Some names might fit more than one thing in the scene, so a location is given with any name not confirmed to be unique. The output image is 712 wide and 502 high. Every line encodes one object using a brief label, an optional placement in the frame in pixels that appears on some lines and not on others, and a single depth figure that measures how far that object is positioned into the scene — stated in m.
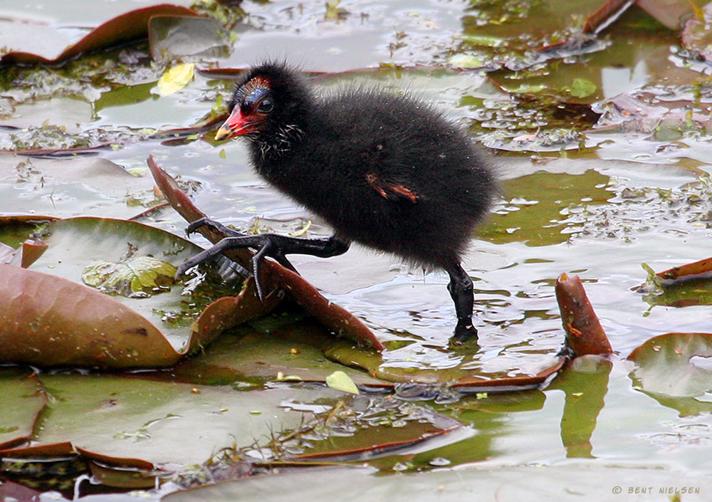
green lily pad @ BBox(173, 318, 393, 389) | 7.51
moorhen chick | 8.11
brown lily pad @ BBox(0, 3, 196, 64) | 12.66
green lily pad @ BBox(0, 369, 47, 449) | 6.65
